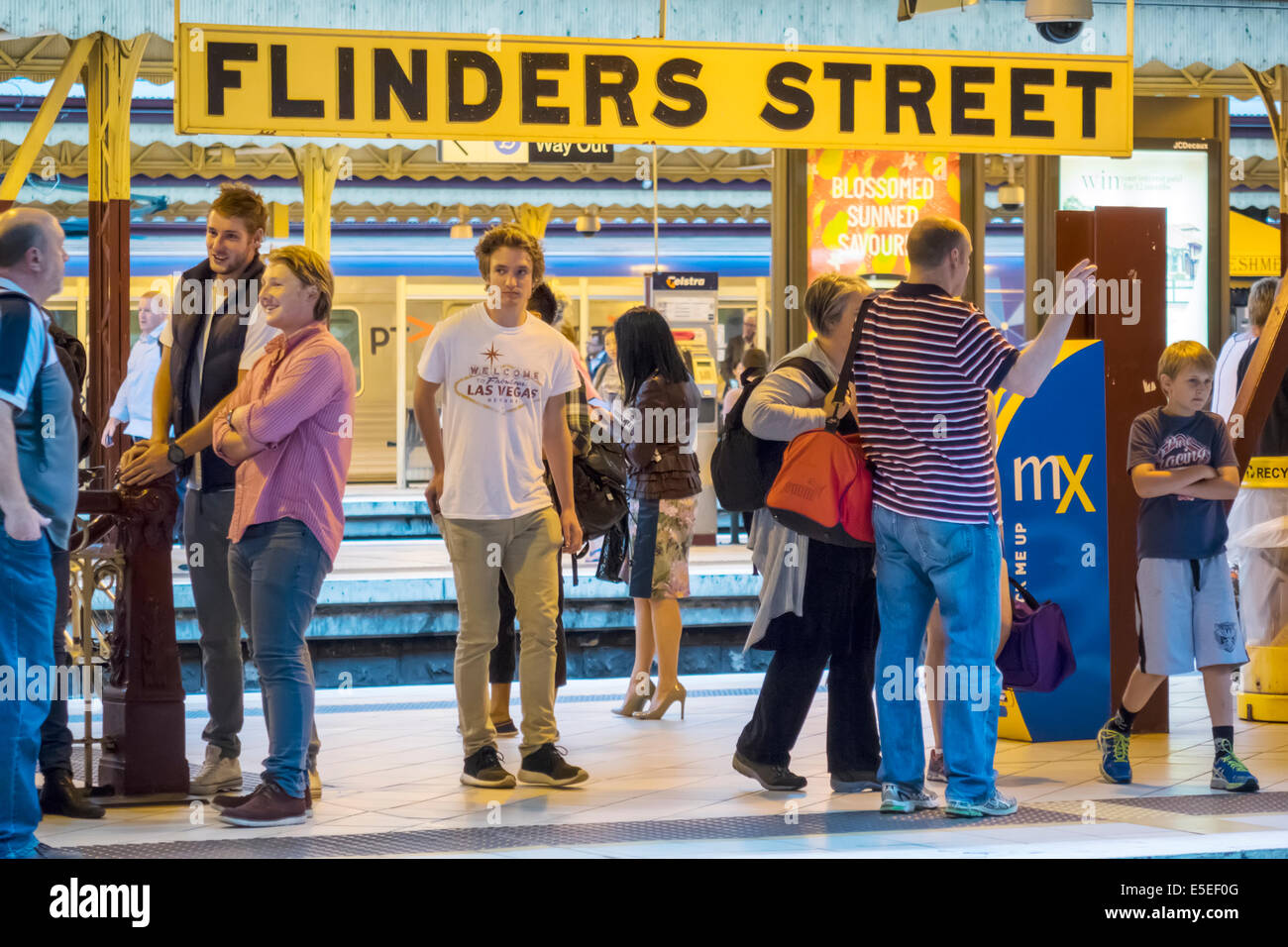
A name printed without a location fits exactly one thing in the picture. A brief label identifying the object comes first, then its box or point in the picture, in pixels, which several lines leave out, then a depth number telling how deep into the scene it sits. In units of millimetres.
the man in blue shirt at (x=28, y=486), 7699
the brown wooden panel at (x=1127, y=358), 12273
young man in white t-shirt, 10281
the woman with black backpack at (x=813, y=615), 9922
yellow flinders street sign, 11609
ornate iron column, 10078
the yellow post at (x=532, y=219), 36219
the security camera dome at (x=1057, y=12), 13867
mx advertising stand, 12187
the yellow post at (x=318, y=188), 30937
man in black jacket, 9992
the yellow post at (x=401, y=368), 37406
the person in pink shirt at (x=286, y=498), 9125
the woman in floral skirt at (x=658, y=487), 13195
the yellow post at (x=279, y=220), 33125
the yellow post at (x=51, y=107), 17797
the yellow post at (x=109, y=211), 17094
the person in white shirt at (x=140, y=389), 21516
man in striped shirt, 8961
